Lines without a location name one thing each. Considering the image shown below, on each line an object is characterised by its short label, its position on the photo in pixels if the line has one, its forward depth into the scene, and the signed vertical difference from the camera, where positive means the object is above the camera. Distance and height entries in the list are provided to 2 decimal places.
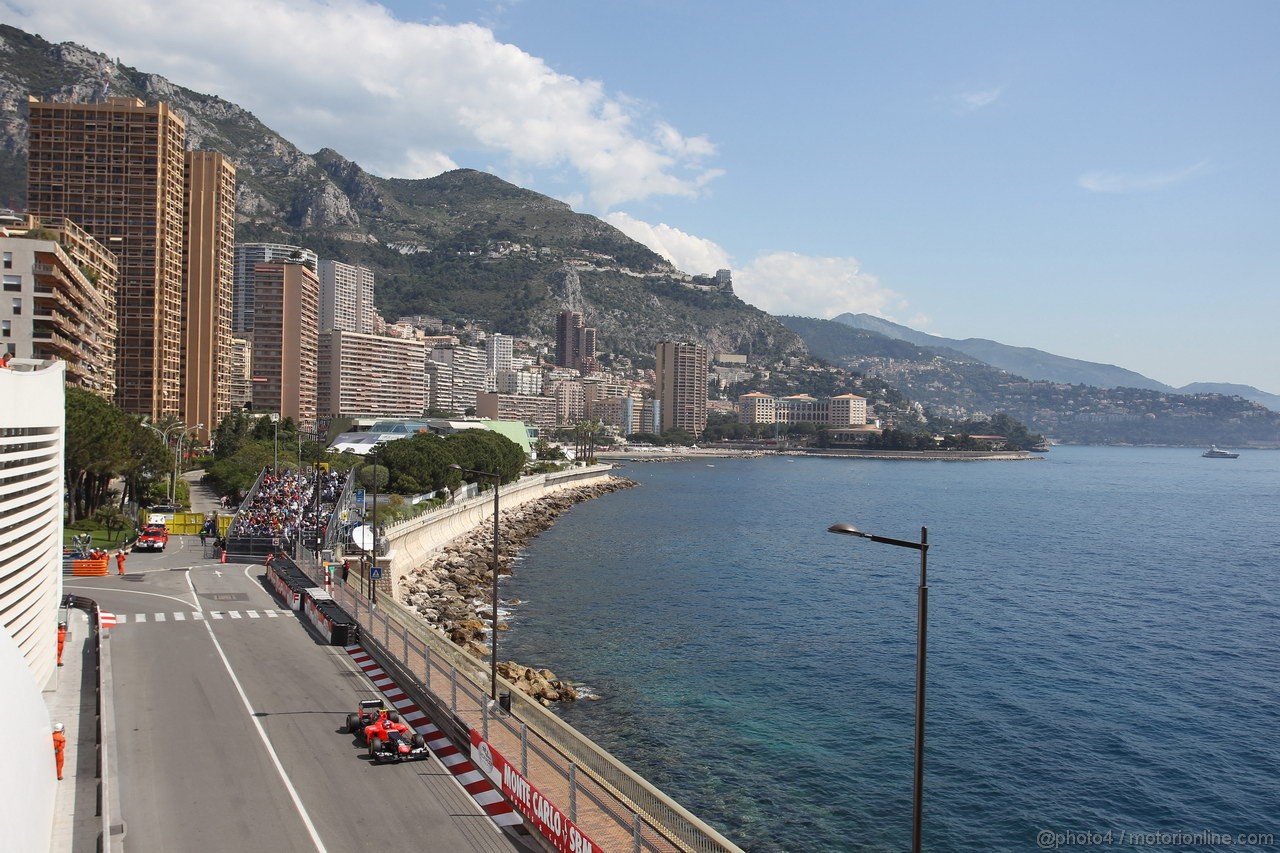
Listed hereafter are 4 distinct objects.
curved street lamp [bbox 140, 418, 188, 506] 58.02 -3.30
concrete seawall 45.84 -7.98
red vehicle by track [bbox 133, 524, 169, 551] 42.69 -6.76
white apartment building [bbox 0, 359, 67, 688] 19.23 -2.69
